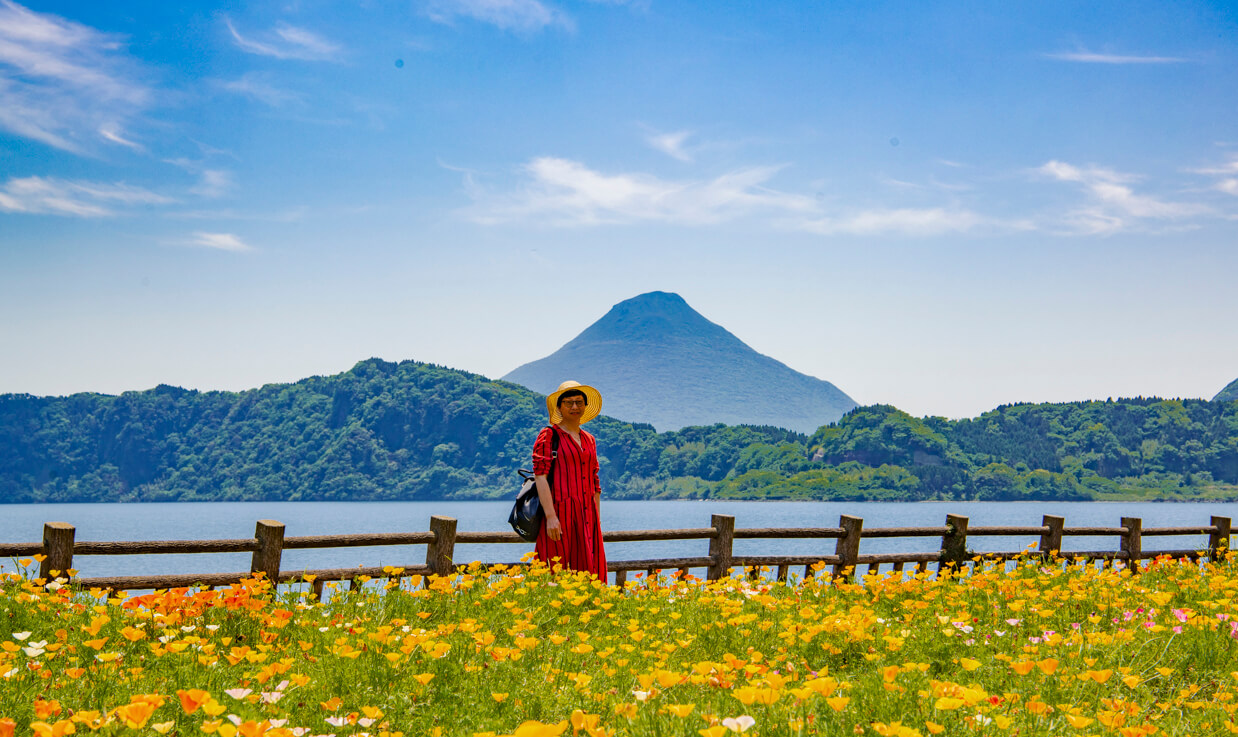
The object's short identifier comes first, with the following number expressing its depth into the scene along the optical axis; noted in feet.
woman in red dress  25.35
